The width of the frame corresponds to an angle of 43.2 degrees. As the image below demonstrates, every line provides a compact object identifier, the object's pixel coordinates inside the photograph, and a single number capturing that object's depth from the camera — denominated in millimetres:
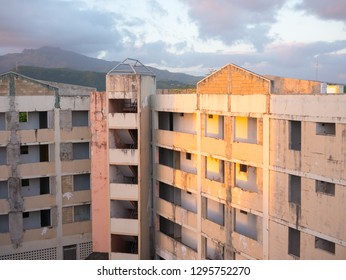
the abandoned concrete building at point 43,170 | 27734
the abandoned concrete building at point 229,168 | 17109
